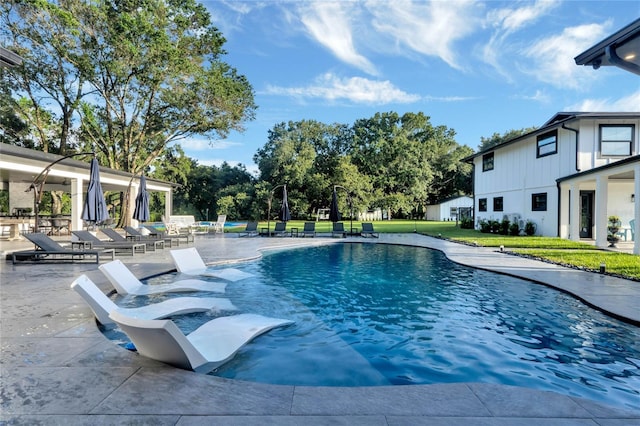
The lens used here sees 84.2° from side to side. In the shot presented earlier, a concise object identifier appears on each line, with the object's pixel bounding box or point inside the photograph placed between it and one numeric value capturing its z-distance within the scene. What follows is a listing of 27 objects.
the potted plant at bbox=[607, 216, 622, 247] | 13.70
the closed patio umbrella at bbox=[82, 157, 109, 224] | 10.84
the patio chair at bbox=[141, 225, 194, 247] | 13.97
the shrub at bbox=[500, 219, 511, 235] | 18.98
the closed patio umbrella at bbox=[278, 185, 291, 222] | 20.08
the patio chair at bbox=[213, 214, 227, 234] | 21.71
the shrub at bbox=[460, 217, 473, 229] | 25.34
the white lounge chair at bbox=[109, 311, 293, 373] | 3.02
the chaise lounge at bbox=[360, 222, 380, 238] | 19.00
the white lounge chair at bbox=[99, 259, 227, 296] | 6.37
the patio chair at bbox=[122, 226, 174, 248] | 13.22
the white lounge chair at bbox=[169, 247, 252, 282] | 8.34
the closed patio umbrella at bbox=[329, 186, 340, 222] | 19.34
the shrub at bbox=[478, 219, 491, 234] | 20.94
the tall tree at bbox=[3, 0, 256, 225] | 19.72
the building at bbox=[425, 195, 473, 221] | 40.12
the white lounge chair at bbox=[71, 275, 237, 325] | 4.55
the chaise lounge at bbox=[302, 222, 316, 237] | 19.78
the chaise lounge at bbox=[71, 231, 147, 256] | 10.98
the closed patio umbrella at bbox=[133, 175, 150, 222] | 15.05
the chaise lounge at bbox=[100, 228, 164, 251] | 12.38
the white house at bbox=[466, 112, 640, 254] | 14.66
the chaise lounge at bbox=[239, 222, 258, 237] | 20.56
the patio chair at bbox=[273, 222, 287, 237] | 20.14
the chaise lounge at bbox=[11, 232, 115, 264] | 9.23
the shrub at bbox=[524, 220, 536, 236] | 17.86
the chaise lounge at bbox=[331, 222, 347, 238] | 19.25
